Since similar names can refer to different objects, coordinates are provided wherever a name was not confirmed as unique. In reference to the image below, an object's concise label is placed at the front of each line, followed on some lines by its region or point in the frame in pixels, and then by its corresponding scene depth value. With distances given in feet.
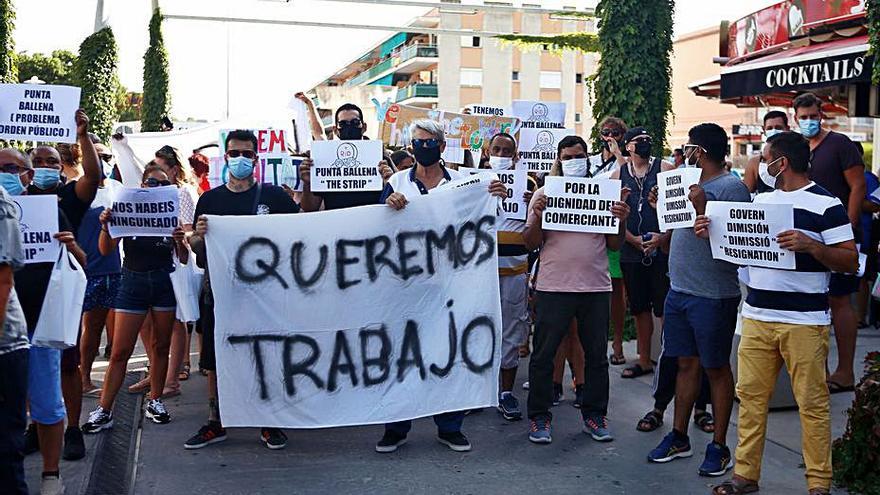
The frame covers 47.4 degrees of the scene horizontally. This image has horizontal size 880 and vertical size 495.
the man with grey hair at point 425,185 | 20.53
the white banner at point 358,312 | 20.17
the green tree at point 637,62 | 34.12
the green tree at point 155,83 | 100.32
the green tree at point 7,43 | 41.60
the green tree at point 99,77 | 73.41
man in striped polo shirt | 16.28
